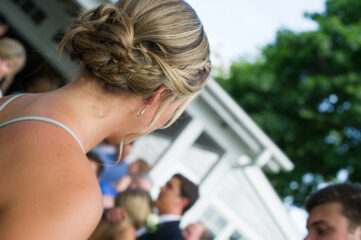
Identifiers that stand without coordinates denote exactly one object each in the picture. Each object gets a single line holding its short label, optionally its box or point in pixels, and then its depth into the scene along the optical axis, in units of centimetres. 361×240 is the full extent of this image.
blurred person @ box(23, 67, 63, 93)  500
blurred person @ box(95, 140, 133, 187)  590
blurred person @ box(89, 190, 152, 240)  457
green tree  1820
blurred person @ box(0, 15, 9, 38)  541
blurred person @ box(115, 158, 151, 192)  582
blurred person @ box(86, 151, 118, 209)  503
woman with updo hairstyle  121
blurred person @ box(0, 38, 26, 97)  500
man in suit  434
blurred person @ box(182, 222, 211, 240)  518
